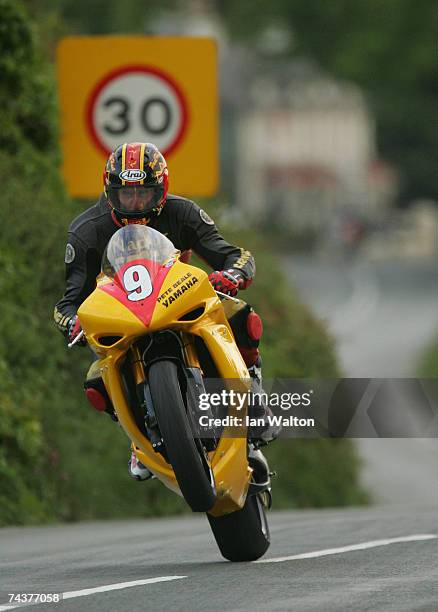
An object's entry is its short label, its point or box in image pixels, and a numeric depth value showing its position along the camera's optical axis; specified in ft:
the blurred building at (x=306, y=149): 418.72
